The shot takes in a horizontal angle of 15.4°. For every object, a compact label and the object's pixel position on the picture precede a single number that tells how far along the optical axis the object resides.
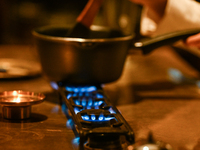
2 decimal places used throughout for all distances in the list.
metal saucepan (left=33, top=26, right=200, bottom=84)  1.15
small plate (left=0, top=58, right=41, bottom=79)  1.33
